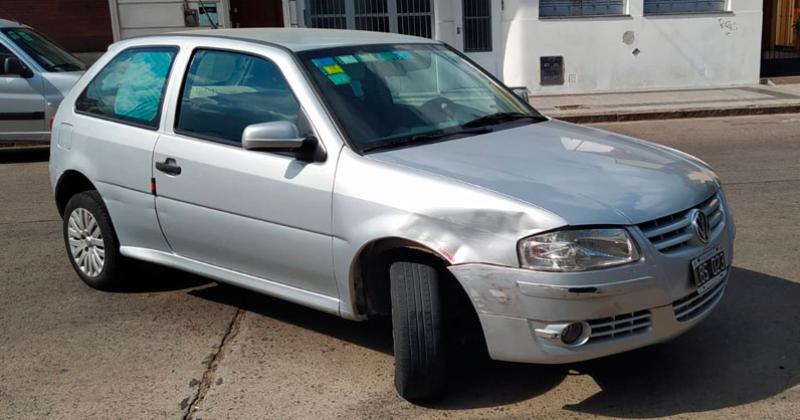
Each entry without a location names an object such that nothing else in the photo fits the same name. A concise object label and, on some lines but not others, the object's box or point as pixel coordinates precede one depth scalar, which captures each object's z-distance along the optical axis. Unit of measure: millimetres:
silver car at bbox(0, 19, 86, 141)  10961
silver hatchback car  3592
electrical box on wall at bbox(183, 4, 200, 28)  16516
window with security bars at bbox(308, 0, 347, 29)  16562
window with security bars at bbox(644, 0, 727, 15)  16312
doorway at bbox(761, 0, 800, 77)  22062
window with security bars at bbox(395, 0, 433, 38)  16609
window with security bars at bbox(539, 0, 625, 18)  16094
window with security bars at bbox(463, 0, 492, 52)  16422
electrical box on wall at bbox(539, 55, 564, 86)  16125
